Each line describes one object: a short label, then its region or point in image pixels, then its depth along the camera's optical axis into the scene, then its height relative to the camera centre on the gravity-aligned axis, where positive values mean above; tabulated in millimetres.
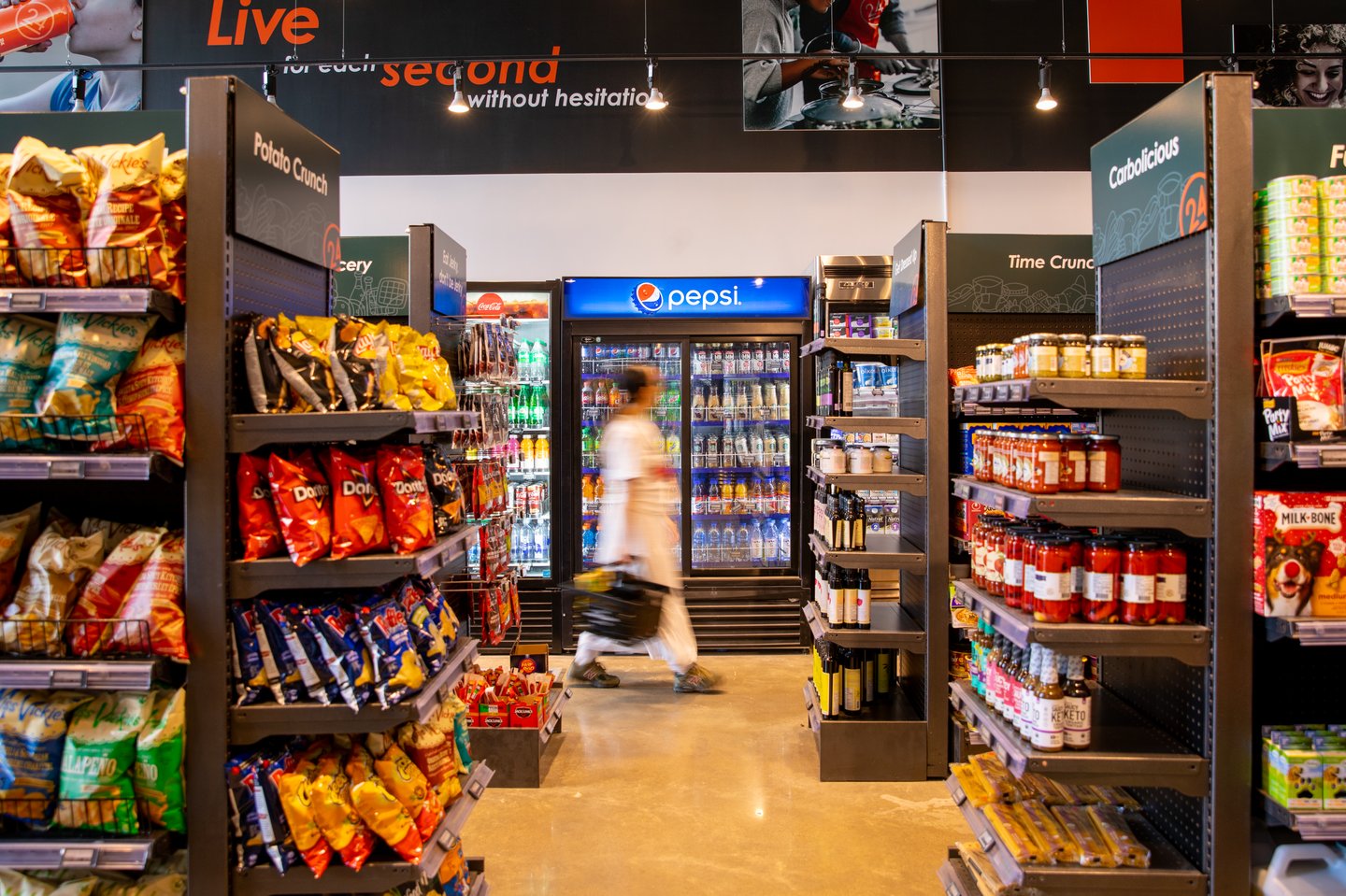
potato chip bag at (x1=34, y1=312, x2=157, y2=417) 2219 +248
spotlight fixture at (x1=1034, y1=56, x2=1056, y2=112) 6336 +2606
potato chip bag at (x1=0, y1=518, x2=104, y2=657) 2289 -340
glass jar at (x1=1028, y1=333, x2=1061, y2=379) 2570 +287
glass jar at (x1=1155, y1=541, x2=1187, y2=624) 2508 -345
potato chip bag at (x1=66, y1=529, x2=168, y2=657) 2295 -343
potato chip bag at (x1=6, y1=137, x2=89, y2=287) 2242 +621
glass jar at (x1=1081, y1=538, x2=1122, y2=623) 2508 -352
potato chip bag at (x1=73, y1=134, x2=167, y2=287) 2260 +615
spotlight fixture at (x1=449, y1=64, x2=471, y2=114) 6203 +2520
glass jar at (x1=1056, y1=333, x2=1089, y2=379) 2568 +275
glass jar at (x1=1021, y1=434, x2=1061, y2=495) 2555 -26
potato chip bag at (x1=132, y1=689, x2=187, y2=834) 2299 -780
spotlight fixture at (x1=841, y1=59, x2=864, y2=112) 6238 +2522
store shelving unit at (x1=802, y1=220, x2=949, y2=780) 4375 -598
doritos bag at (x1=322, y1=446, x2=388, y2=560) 2361 -124
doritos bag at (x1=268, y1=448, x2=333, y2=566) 2328 -139
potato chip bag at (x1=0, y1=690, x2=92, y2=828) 2281 -769
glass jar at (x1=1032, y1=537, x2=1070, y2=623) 2514 -352
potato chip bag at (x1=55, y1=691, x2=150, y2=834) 2254 -792
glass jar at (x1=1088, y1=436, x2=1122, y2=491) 2590 -21
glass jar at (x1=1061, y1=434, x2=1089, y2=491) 2588 -24
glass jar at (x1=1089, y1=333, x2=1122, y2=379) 2559 +284
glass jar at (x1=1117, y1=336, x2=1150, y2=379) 2568 +276
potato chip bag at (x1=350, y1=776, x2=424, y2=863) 2338 -936
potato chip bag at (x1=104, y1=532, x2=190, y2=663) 2301 -399
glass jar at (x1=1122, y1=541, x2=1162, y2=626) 2500 -354
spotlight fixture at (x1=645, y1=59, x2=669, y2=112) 6206 +2485
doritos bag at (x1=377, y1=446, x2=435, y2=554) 2449 -118
